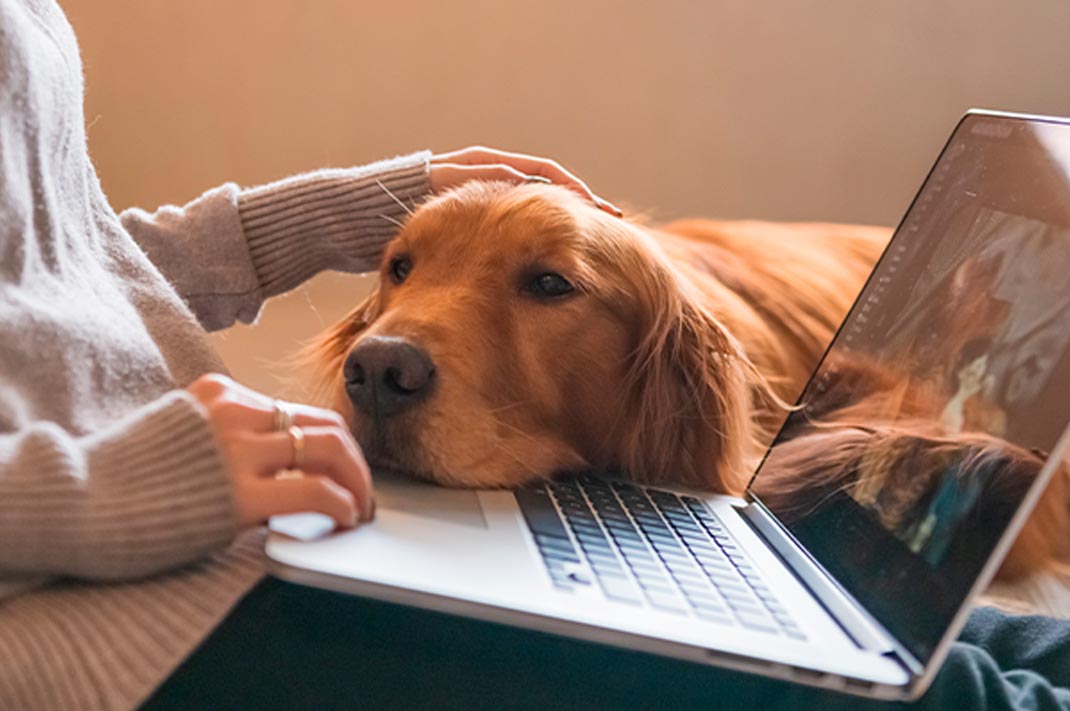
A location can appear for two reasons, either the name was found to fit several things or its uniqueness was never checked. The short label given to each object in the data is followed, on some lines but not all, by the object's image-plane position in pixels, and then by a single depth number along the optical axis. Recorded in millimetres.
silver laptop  709
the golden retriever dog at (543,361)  1087
